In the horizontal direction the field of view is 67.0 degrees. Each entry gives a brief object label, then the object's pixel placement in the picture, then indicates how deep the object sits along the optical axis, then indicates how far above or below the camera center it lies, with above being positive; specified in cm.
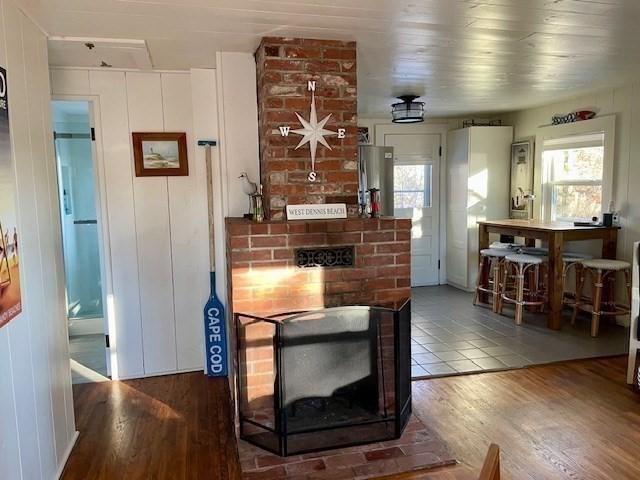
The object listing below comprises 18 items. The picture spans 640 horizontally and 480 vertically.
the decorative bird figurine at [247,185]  281 +7
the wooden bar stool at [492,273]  471 -82
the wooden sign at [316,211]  254 -8
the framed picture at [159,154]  321 +31
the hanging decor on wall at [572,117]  448 +71
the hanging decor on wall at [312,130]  255 +35
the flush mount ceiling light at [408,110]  443 +78
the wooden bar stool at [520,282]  434 -87
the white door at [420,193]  588 +0
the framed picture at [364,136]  553 +68
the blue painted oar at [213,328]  321 -88
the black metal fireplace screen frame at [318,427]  231 -112
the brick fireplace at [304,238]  243 -21
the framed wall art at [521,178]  530 +15
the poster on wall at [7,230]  165 -10
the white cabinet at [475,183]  551 +11
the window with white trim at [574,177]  452 +14
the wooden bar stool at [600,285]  398 -82
